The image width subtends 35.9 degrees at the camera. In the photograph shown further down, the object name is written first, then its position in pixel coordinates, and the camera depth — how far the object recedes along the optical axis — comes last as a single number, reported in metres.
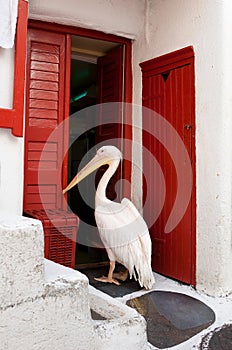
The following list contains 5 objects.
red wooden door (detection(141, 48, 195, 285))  3.54
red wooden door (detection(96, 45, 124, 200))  4.45
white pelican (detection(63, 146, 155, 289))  3.34
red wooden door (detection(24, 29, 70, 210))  3.78
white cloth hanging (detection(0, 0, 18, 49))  2.10
